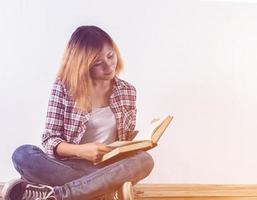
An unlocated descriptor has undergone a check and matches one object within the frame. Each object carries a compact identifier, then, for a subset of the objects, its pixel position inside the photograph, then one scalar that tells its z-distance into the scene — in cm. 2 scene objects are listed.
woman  221
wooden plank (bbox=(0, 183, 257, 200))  247
